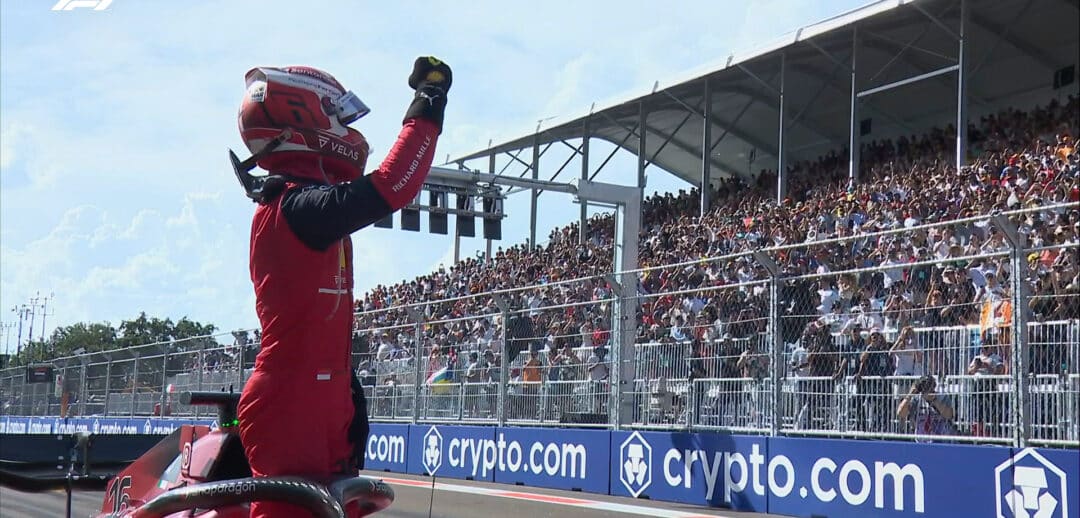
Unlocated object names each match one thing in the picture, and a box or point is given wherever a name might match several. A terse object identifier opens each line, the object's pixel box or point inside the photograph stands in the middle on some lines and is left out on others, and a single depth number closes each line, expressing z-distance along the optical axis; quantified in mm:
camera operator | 8375
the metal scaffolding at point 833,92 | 22922
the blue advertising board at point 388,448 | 15102
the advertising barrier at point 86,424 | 20516
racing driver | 2971
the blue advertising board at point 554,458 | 11531
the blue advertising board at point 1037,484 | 7230
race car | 2184
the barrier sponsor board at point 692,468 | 9711
